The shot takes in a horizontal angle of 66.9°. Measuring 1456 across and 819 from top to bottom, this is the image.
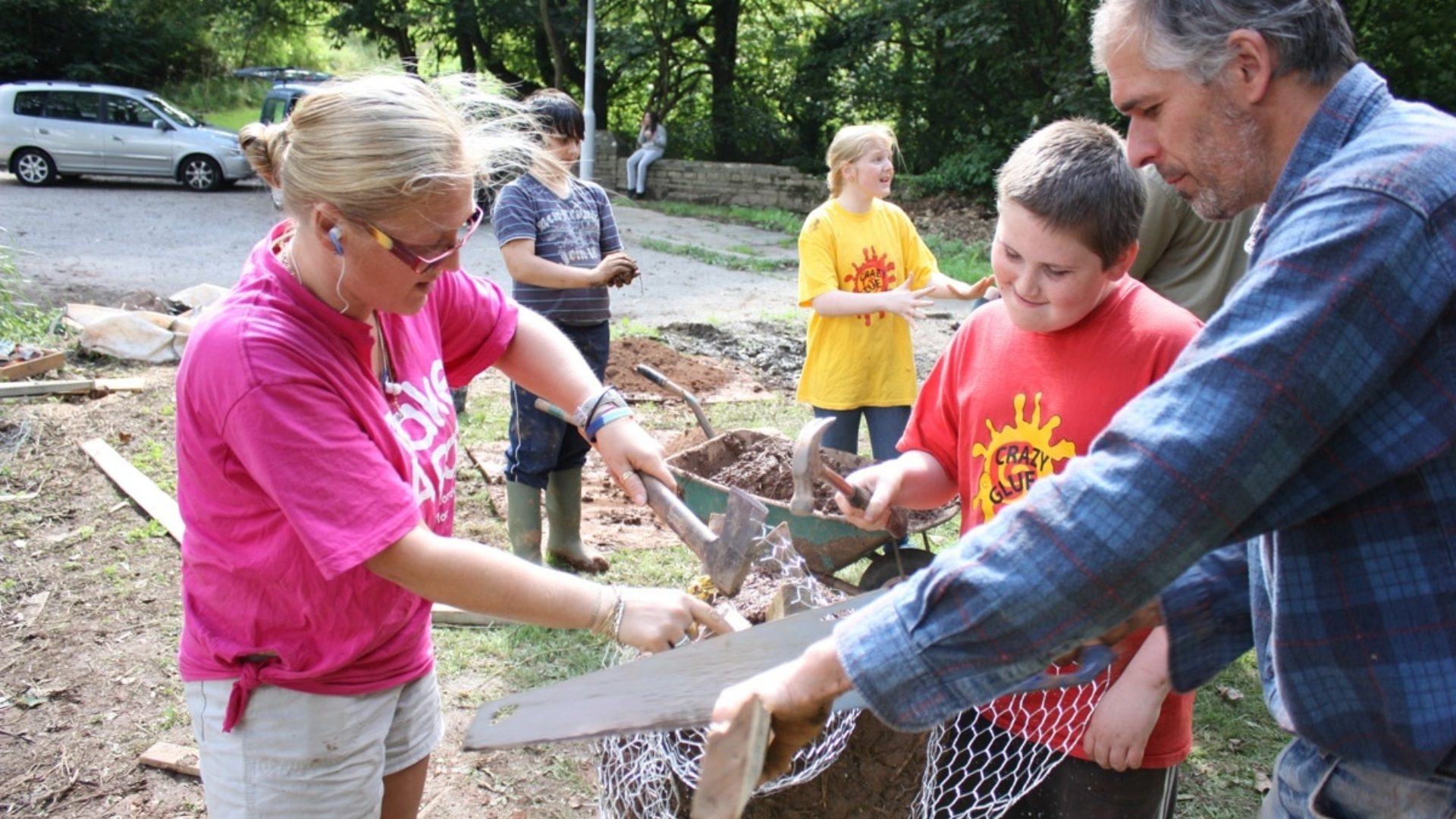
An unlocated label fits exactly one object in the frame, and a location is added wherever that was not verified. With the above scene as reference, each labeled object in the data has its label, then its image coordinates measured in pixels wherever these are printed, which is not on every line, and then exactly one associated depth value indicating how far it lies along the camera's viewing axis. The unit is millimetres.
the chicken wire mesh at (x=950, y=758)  2348
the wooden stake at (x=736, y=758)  1330
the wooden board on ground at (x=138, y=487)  5434
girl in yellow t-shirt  4758
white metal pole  17109
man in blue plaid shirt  1176
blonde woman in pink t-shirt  1736
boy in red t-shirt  2174
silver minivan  18531
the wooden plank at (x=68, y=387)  7223
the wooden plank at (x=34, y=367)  7418
